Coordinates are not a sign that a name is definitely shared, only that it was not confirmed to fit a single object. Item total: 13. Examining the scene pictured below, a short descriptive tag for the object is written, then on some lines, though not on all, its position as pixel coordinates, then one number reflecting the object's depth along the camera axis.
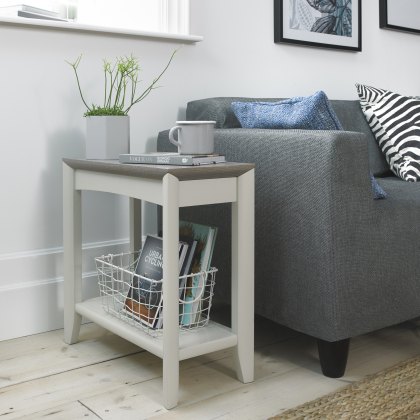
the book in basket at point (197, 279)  1.64
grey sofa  1.54
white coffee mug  1.56
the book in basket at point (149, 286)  1.63
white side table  1.42
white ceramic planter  1.81
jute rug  1.39
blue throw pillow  1.74
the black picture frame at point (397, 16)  2.98
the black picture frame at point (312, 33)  2.54
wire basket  1.62
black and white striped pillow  2.29
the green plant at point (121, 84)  1.94
